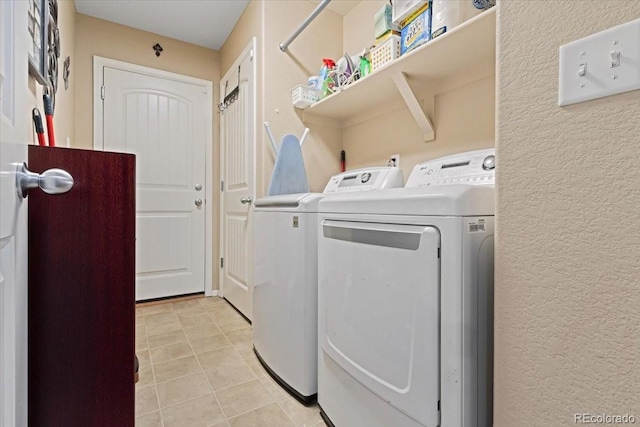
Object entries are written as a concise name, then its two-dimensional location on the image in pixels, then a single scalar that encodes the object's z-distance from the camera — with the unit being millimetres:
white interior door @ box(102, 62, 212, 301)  2684
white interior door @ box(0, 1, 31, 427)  449
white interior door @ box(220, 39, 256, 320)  2297
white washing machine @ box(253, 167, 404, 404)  1354
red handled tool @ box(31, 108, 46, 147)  1051
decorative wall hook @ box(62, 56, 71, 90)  1950
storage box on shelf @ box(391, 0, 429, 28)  1425
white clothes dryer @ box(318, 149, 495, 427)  758
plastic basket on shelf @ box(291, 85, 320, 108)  2090
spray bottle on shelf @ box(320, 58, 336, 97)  2014
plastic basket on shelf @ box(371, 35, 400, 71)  1547
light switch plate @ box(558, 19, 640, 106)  503
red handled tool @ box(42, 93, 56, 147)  1131
